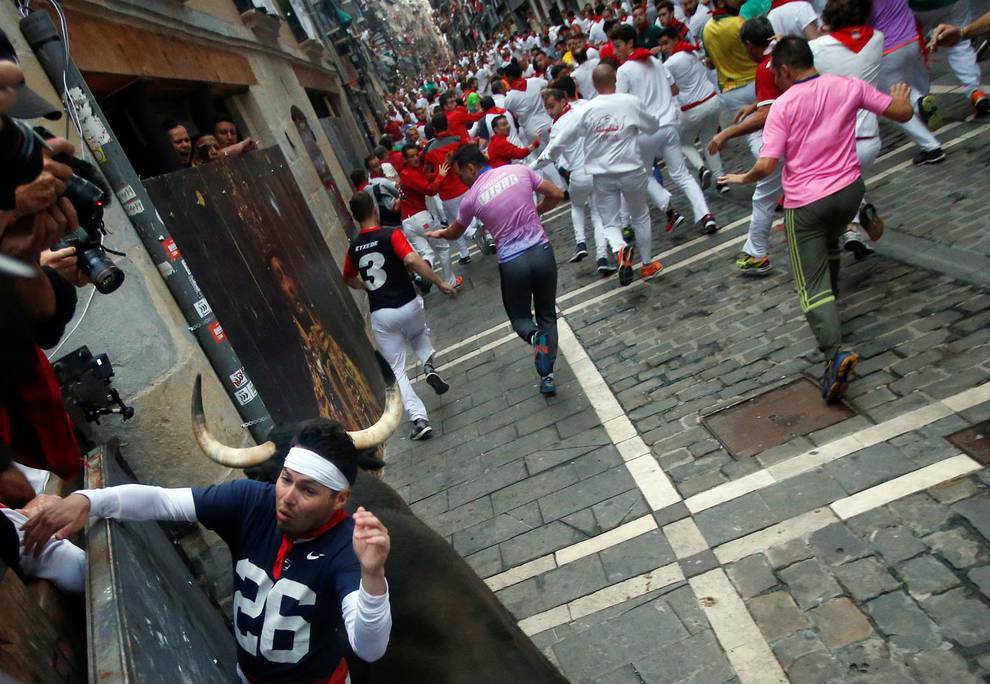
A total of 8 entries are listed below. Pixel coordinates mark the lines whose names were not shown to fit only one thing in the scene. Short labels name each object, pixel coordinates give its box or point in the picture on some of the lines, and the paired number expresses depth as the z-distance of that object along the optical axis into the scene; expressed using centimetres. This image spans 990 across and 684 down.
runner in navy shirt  280
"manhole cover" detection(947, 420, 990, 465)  388
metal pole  431
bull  281
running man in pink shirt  498
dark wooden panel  570
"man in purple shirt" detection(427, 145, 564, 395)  644
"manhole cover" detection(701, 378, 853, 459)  471
